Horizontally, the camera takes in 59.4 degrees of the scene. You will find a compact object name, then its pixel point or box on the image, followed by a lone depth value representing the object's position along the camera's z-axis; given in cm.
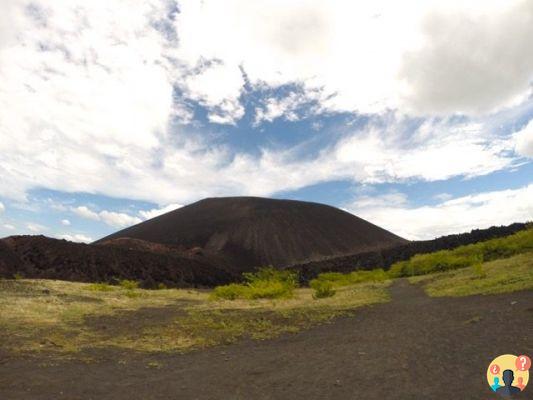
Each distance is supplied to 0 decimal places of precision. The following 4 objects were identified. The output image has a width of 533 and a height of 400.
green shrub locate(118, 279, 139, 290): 2683
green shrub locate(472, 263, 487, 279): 1573
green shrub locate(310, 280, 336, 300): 1931
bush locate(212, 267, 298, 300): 2016
